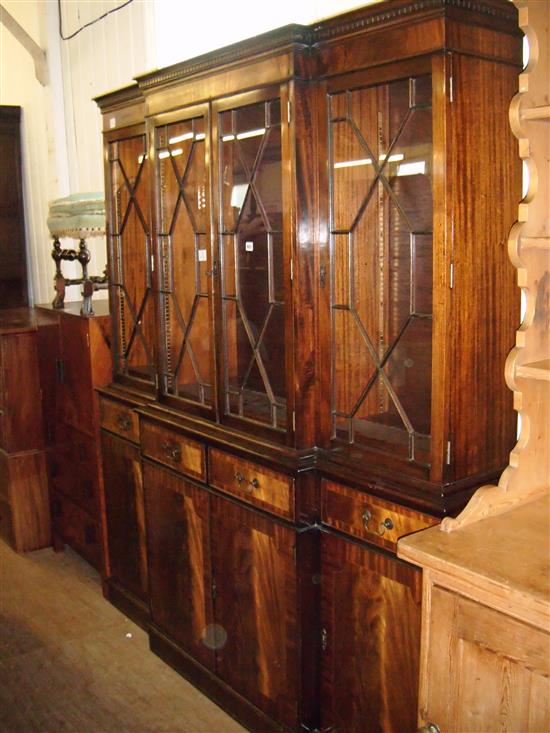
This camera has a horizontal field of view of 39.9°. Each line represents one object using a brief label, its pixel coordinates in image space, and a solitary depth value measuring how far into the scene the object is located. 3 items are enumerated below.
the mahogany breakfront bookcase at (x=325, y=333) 1.76
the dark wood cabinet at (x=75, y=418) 3.21
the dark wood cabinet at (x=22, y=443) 3.68
